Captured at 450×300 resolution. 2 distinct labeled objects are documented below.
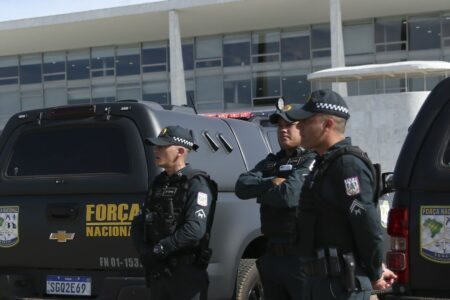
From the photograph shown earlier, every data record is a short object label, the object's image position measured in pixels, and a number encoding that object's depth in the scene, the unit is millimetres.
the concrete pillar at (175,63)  33406
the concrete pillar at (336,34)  30406
